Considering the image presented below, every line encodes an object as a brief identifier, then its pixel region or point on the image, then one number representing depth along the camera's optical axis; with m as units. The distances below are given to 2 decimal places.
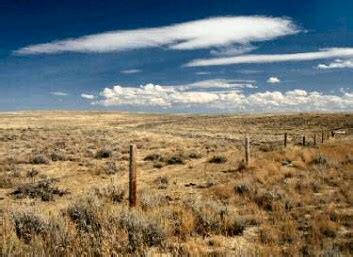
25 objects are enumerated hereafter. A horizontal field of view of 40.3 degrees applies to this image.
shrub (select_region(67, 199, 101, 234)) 8.52
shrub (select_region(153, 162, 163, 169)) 23.02
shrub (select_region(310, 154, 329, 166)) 20.05
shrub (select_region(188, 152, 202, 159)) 27.73
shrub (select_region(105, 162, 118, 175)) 20.53
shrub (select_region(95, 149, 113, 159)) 27.25
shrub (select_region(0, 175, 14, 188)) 16.61
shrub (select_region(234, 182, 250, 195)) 13.61
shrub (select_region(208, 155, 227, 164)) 23.78
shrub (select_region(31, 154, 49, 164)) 24.17
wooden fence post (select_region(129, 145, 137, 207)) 10.99
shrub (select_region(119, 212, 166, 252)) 7.99
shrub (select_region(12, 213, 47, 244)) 8.05
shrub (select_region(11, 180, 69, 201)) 14.12
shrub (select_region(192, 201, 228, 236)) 9.27
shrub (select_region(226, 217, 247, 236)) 9.28
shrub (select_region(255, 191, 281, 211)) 11.70
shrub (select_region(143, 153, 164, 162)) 26.05
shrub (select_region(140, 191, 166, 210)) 11.24
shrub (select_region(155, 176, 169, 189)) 16.58
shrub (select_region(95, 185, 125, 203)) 12.90
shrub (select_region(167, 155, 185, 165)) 24.41
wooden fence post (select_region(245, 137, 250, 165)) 20.02
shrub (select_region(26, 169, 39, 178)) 19.91
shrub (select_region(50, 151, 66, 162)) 25.50
